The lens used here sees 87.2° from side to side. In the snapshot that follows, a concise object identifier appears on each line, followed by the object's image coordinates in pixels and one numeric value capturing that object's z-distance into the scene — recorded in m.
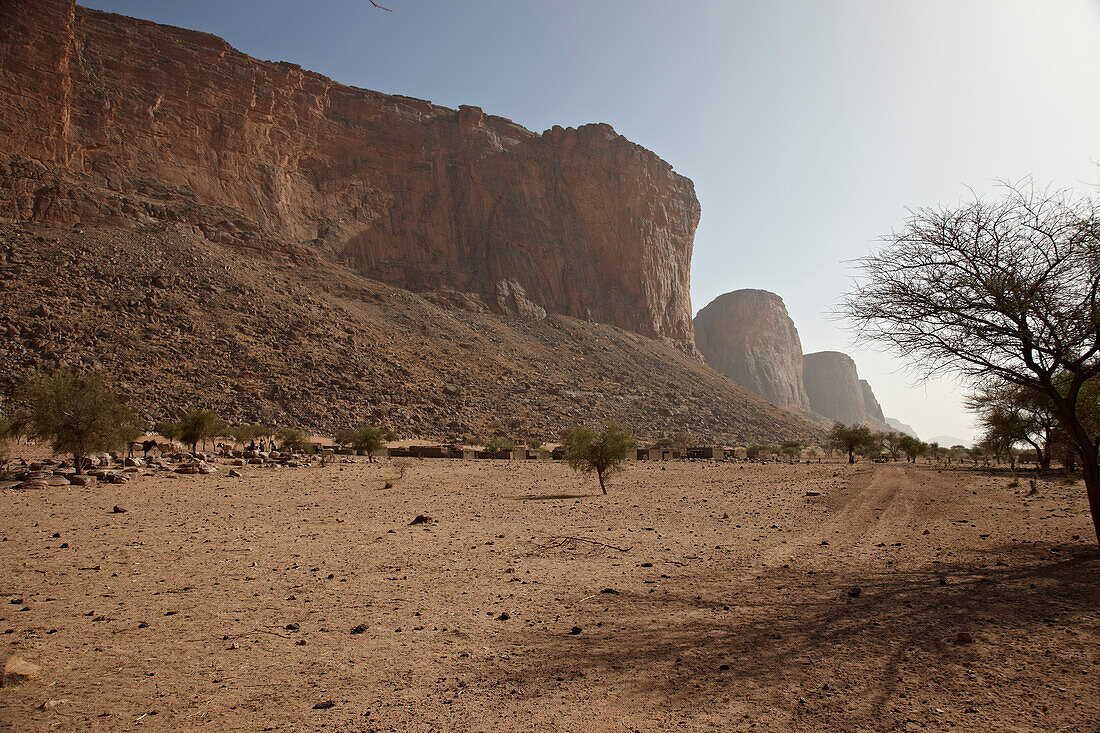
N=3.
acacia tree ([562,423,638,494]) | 19.88
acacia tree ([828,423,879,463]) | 46.47
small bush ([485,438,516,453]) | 36.49
